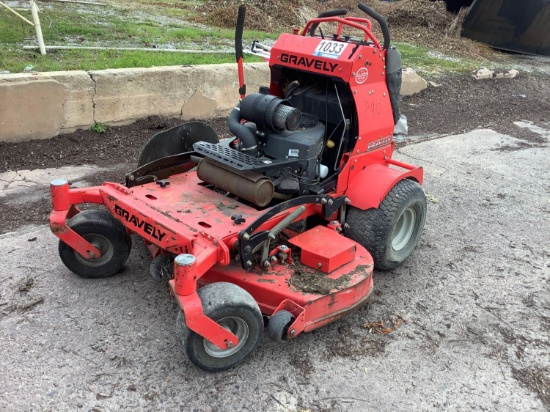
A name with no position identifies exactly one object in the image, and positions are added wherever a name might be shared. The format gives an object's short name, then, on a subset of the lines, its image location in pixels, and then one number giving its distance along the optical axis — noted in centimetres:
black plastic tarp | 1322
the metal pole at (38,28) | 671
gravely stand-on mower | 284
